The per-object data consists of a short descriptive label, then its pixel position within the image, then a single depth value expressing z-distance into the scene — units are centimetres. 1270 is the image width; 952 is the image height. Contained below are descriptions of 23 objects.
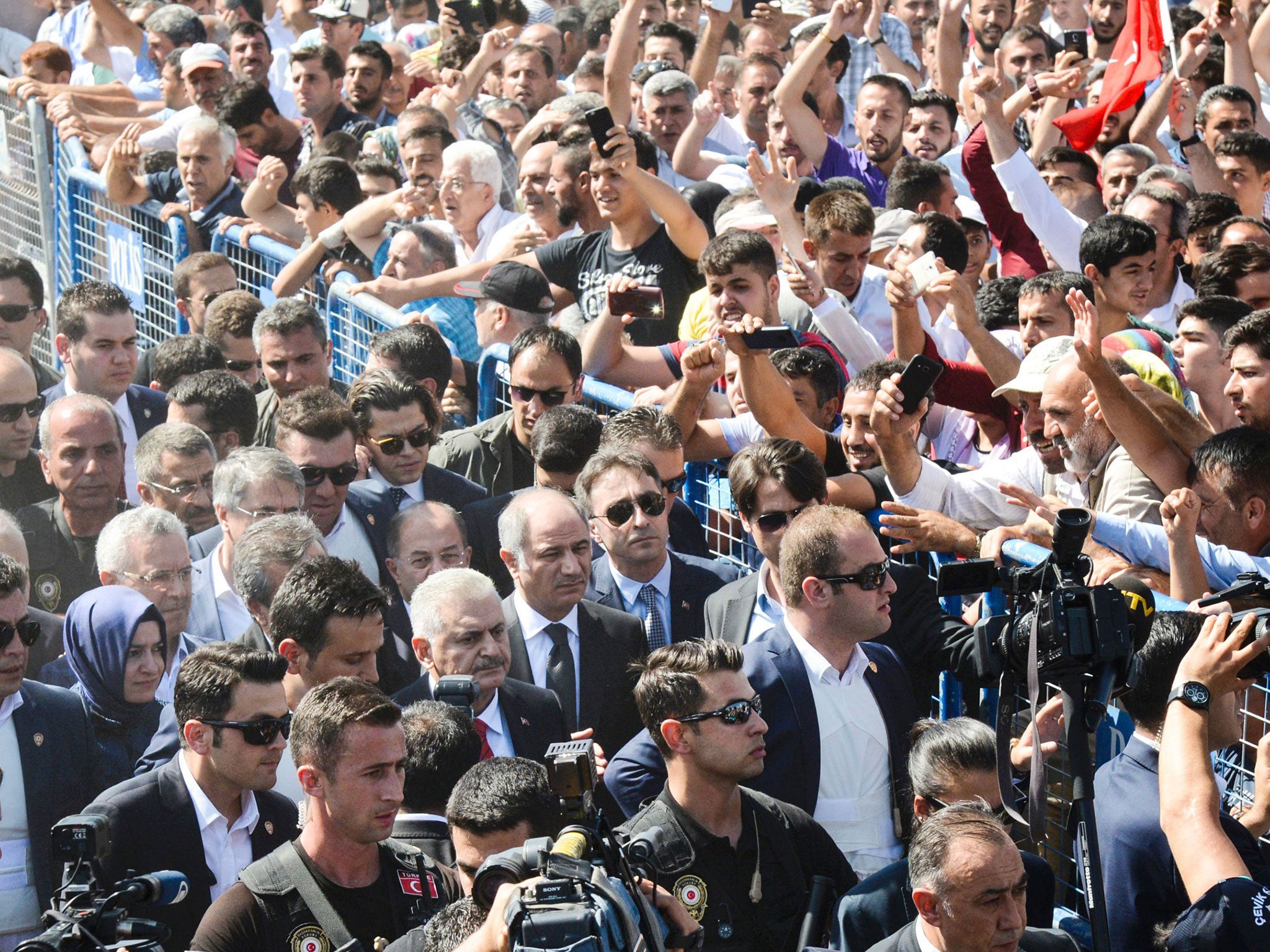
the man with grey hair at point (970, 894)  820
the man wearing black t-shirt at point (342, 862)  852
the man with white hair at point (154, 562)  1208
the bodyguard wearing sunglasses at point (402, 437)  1393
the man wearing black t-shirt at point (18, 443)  1509
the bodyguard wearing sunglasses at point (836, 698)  1024
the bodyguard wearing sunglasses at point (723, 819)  916
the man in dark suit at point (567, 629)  1152
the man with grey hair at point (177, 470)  1382
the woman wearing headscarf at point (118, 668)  1119
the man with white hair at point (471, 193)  1820
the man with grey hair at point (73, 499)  1384
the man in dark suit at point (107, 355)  1641
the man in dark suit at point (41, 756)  1026
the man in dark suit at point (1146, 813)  830
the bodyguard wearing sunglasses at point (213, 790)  955
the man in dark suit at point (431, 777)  962
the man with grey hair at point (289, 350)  1582
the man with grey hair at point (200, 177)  2019
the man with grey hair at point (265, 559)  1162
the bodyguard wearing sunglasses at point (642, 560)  1202
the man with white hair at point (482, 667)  1080
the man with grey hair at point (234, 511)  1260
